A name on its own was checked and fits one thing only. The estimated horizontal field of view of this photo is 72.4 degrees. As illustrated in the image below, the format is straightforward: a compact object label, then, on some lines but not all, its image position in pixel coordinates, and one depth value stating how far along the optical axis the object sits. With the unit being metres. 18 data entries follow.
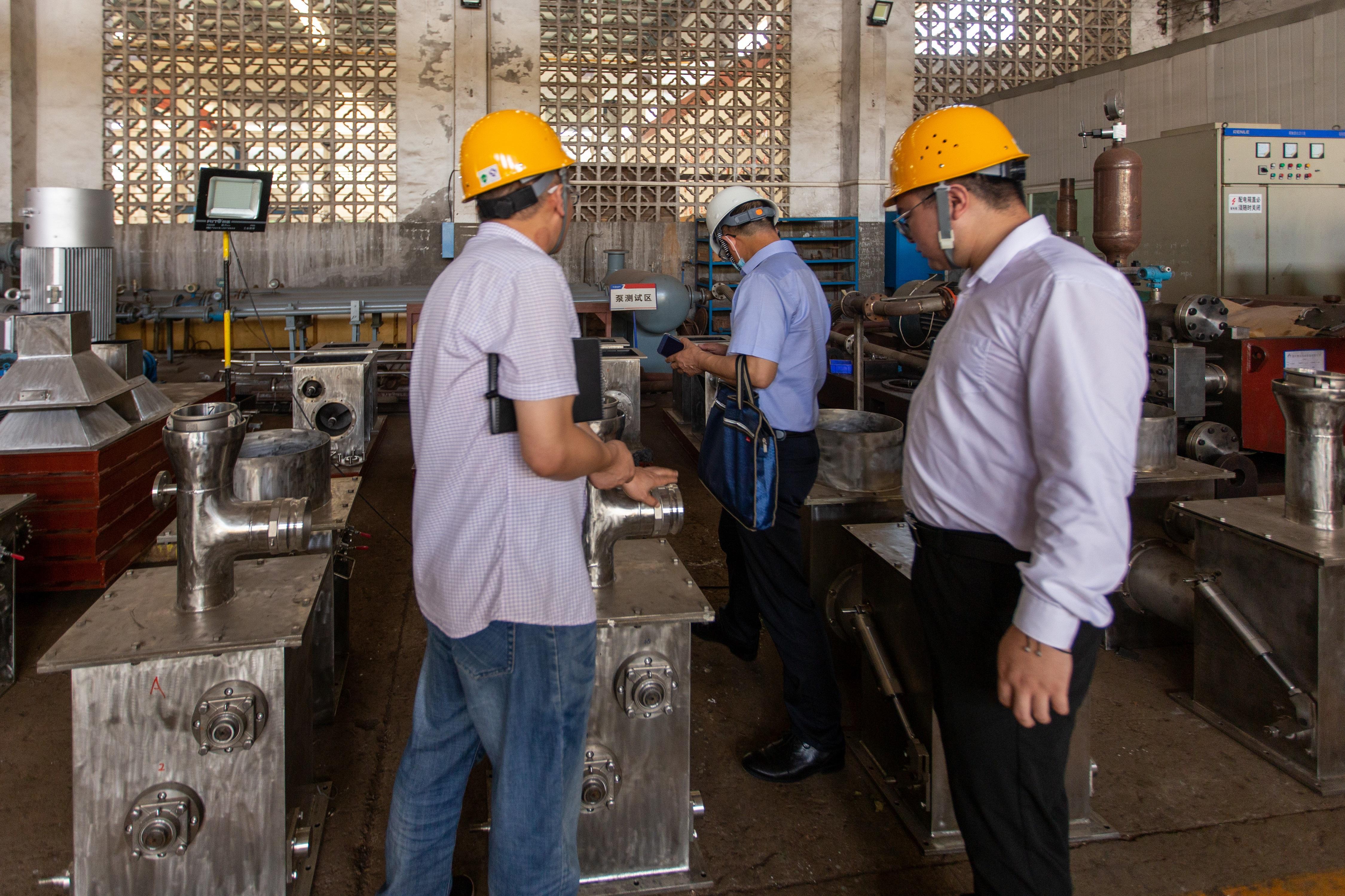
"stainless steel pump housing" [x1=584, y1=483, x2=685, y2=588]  2.00
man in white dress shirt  1.29
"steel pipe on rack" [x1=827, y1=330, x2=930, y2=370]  4.09
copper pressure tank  4.15
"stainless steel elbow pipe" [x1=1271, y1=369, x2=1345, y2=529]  2.39
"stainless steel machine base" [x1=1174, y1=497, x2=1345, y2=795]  2.33
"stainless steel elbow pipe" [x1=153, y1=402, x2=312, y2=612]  1.89
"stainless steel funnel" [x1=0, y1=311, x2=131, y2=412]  3.62
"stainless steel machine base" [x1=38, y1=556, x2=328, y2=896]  1.77
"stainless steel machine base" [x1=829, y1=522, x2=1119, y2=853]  2.19
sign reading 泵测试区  7.25
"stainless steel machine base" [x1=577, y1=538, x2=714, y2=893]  1.97
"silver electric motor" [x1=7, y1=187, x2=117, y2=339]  4.27
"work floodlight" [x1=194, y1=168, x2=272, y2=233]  4.71
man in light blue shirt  2.49
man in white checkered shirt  1.43
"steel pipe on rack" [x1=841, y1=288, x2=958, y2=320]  3.22
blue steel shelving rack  10.90
